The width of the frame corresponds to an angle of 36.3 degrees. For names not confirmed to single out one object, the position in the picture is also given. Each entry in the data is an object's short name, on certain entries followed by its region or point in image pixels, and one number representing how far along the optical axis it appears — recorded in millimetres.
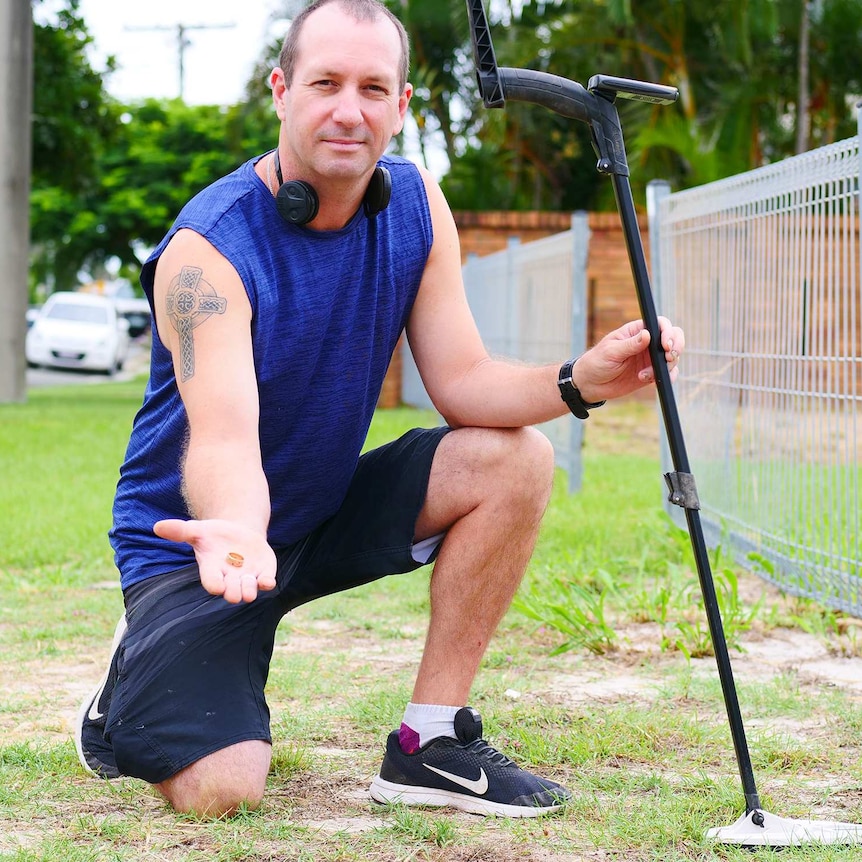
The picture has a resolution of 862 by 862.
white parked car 25500
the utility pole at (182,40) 39406
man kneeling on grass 2590
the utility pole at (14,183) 14953
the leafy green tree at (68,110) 17641
